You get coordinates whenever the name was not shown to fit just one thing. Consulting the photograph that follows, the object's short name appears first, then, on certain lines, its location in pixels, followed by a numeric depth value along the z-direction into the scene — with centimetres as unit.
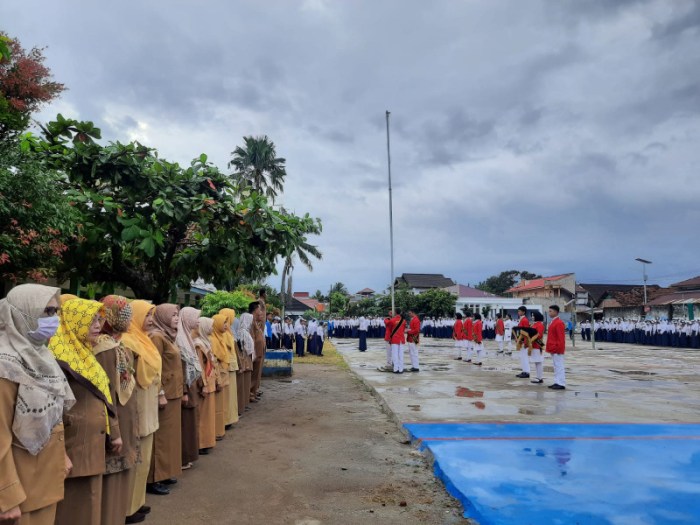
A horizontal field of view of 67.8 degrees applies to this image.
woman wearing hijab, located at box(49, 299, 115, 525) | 309
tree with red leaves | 674
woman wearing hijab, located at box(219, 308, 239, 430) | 722
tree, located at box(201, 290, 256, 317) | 1377
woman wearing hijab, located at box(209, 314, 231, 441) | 664
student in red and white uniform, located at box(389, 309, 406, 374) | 1298
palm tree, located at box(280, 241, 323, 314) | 3217
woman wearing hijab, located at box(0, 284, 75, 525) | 247
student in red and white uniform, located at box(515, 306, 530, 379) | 1248
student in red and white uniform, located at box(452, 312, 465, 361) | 1753
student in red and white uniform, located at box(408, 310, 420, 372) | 1363
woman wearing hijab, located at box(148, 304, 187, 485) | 472
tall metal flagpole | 2108
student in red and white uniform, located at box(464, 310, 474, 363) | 1644
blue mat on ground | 413
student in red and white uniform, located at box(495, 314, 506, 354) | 2197
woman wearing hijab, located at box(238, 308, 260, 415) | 835
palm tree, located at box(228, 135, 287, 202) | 3162
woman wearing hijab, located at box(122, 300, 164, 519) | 410
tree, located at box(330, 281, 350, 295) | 7122
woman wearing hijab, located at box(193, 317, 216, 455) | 579
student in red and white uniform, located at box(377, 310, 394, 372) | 1354
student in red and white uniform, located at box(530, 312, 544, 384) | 1132
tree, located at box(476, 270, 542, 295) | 6588
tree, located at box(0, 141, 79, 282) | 546
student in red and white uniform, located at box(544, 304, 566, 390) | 1043
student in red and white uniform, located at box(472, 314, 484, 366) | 1583
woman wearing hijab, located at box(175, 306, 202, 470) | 519
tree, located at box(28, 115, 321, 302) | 668
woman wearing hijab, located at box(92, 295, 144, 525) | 341
